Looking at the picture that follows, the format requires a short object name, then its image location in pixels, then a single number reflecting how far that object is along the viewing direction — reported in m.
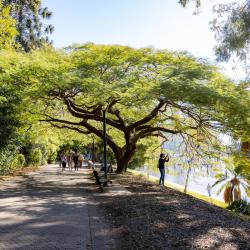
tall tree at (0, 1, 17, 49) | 8.78
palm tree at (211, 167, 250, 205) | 20.27
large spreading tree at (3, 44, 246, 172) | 11.91
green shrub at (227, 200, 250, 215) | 12.41
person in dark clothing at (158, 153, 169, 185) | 14.28
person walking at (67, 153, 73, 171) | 24.31
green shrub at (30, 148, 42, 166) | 24.19
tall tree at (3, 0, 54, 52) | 24.84
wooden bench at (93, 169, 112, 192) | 10.85
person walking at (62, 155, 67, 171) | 22.13
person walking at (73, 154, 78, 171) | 23.12
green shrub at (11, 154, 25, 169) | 17.97
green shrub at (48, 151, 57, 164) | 36.81
